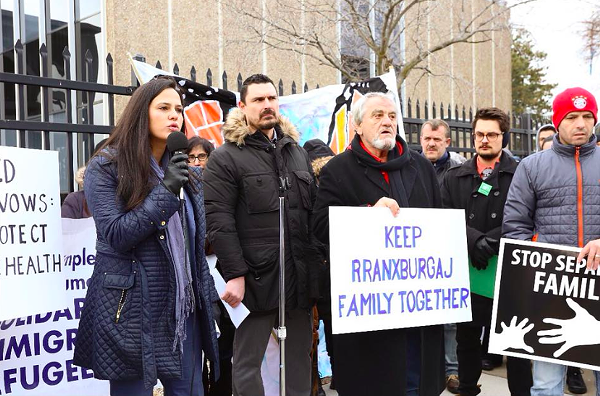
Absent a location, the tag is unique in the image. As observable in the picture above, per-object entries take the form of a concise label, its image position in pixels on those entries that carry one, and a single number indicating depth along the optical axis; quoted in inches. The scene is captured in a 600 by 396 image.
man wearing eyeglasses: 167.8
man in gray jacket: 137.6
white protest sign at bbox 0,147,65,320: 113.7
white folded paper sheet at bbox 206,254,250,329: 139.2
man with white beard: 129.6
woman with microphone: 100.9
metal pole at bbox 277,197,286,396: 135.1
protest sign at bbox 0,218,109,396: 140.7
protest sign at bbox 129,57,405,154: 209.6
